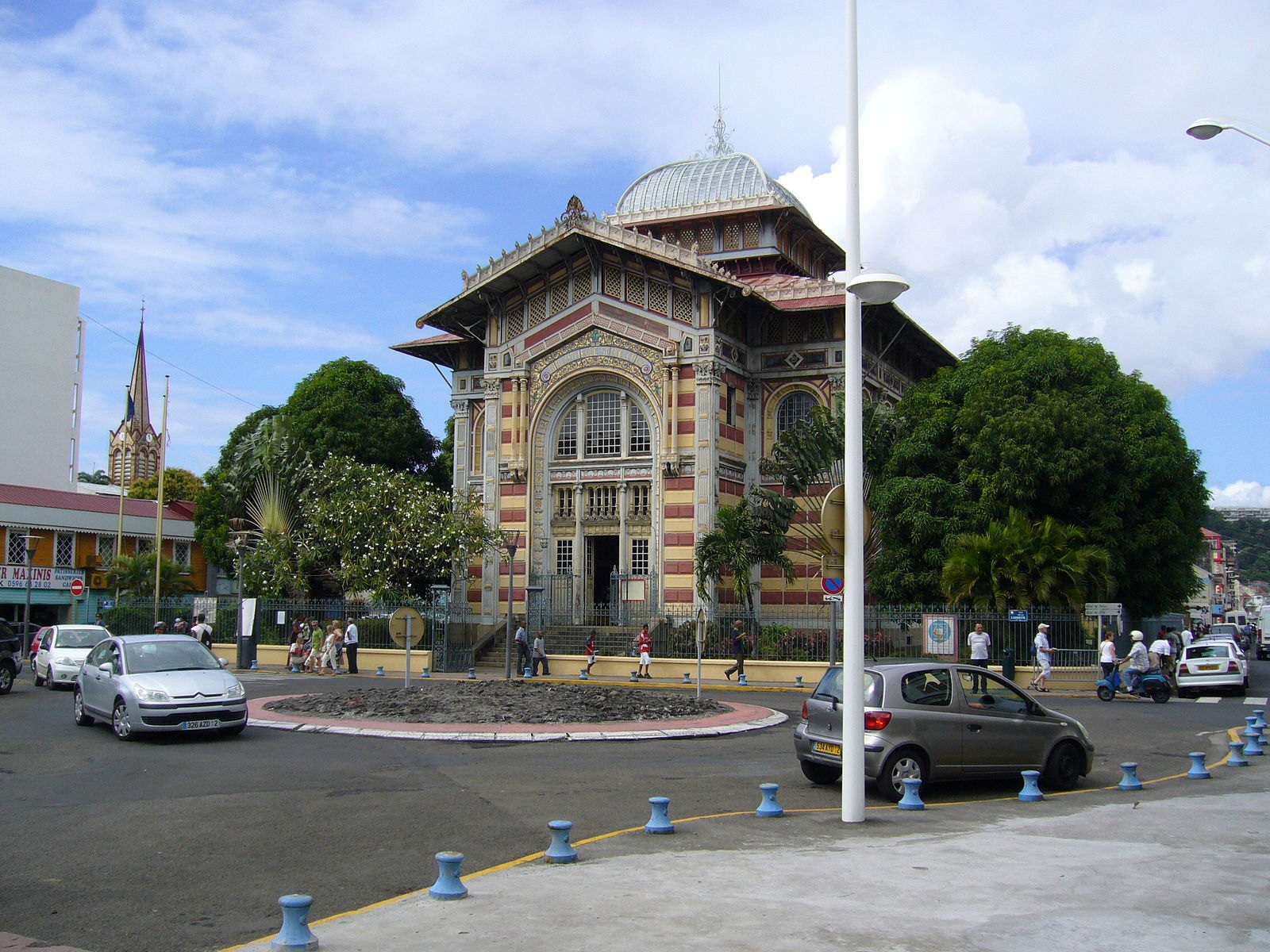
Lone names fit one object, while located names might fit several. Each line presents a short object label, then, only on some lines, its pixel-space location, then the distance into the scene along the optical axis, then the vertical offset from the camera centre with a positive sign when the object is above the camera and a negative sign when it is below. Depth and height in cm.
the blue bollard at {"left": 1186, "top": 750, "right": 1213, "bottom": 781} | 1344 -211
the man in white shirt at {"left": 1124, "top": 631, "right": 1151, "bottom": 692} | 2664 -182
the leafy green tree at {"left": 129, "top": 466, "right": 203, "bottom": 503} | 6881 +572
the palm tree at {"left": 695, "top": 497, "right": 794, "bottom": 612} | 3294 +105
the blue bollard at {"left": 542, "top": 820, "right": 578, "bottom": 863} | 842 -194
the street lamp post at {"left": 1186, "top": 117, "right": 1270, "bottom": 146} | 1359 +539
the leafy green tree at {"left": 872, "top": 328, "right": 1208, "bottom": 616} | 3147 +321
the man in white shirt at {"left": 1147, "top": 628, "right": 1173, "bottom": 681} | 2736 -164
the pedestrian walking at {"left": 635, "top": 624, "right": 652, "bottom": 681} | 3119 -191
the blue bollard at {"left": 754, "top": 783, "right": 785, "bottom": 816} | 1054 -201
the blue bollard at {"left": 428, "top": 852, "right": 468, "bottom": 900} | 727 -188
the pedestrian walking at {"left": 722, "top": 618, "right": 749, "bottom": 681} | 3009 -173
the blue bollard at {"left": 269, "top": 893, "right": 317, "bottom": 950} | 616 -185
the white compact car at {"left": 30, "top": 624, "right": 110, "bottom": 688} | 2620 -169
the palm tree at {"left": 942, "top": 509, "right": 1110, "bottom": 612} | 2855 +45
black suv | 2436 -179
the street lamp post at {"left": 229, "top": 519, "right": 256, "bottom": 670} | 3444 -182
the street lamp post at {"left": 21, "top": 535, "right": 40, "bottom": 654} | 4853 +148
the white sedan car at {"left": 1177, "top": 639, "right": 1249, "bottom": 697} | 2878 -204
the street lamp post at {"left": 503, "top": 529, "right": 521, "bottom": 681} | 2922 +91
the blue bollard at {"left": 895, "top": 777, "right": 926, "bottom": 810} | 1104 -203
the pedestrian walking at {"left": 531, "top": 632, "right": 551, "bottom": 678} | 3234 -200
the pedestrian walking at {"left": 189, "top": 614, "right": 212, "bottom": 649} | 3378 -153
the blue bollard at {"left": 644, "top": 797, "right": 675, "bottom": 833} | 964 -197
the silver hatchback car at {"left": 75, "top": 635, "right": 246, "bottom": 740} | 1602 -155
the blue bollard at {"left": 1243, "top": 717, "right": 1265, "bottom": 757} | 1620 -220
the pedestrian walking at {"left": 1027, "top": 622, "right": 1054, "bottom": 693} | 2727 -166
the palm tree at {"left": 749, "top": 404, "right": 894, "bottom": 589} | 3412 +378
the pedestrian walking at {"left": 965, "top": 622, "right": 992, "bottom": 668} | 2680 -143
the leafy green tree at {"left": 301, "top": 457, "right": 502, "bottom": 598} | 3653 +153
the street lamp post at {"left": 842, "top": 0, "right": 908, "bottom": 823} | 1005 +47
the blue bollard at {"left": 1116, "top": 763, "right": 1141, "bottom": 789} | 1254 -210
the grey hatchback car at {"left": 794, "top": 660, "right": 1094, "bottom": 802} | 1183 -156
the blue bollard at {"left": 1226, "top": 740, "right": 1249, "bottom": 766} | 1471 -216
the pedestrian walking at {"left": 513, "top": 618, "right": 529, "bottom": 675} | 3195 -186
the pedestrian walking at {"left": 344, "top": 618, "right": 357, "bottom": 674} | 3256 -181
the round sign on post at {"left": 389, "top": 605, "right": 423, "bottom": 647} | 2388 -87
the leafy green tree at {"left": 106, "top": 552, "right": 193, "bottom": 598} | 4762 +17
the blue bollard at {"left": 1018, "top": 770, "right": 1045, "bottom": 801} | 1170 -204
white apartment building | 6162 +1076
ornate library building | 3656 +633
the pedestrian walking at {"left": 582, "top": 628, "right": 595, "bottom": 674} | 3247 -196
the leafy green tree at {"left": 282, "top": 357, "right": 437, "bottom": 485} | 5025 +724
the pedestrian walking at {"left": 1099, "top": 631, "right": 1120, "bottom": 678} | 2594 -159
